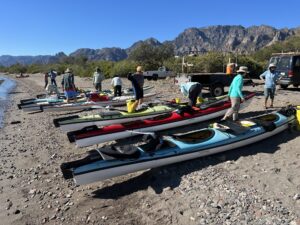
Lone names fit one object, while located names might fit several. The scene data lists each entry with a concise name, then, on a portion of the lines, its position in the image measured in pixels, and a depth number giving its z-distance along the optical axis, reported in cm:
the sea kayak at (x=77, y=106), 1034
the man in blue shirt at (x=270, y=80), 764
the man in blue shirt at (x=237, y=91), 618
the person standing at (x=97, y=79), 1249
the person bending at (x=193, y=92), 724
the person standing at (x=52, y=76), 1545
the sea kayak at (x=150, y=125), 587
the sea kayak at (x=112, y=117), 681
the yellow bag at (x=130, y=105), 738
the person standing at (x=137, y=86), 757
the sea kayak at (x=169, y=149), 440
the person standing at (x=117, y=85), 1149
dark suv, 1120
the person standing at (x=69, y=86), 1045
